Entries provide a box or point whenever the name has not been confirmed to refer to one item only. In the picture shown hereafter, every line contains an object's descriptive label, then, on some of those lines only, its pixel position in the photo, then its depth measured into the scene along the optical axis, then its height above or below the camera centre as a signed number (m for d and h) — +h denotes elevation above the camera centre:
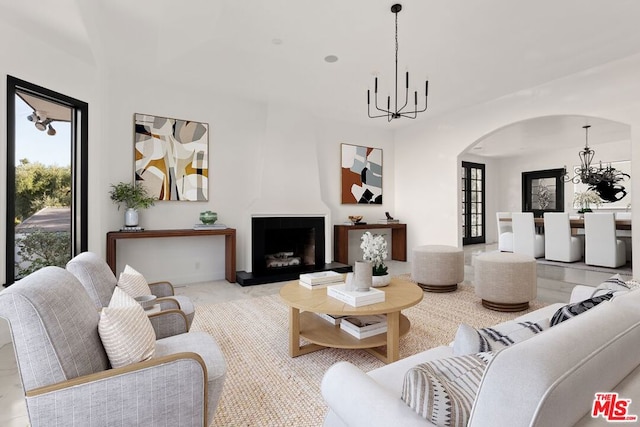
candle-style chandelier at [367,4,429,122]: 2.72 +1.74
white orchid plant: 2.57 -0.29
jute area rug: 1.75 -1.05
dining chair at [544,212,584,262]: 6.00 -0.55
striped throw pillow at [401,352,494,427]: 0.82 -0.48
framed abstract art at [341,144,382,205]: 6.17 +0.75
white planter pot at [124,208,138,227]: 4.07 -0.05
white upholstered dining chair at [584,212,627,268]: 5.40 -0.53
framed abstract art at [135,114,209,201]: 4.34 +0.79
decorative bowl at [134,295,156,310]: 2.07 -0.56
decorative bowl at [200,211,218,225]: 4.54 -0.05
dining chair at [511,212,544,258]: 6.55 -0.50
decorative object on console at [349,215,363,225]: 5.98 -0.12
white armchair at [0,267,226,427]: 1.08 -0.58
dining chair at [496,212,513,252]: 7.18 -0.49
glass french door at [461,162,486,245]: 9.18 +0.29
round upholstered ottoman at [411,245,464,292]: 3.99 -0.70
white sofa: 0.62 -0.35
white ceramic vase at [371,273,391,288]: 2.68 -0.57
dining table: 5.39 -0.21
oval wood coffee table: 2.15 -0.78
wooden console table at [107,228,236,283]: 3.84 -0.29
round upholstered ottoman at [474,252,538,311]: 3.20 -0.70
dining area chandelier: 6.61 +0.85
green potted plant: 4.06 +0.18
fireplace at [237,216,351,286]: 4.73 -0.58
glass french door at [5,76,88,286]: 2.73 +0.35
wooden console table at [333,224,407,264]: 5.74 -0.46
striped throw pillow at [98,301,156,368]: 1.31 -0.52
